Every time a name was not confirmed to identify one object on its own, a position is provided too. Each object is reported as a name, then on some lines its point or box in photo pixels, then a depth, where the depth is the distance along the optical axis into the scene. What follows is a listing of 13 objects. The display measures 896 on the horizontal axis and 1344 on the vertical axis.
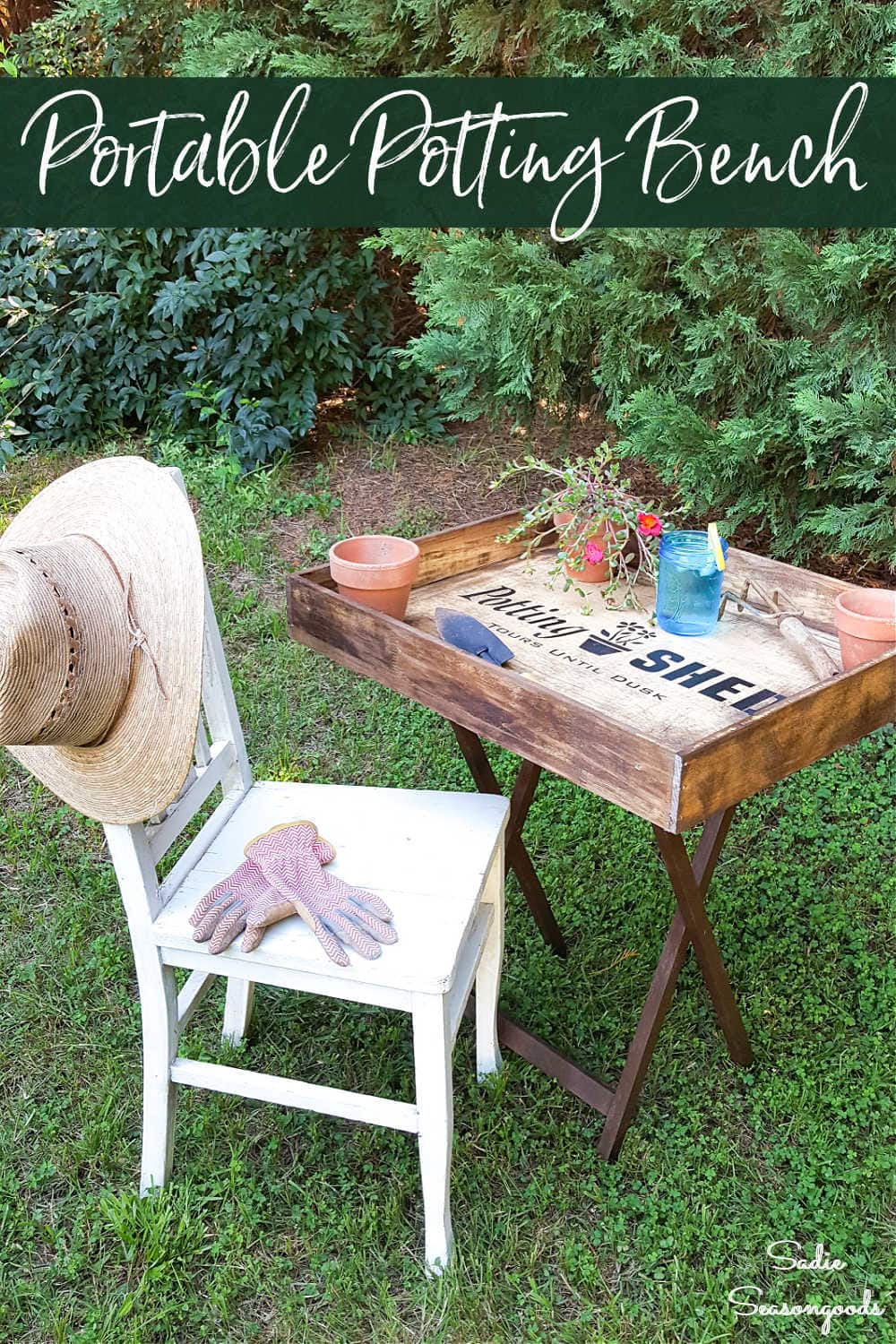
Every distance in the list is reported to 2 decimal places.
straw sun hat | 1.63
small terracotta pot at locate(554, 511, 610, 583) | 2.04
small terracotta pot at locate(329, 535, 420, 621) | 1.91
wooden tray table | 1.55
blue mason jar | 1.86
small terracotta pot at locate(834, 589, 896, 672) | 1.71
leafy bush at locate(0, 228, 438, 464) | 4.86
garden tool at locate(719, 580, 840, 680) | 1.77
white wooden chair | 1.72
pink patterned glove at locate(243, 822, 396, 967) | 1.73
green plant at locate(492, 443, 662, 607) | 2.03
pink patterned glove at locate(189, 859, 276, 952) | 1.76
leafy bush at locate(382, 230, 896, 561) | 3.47
